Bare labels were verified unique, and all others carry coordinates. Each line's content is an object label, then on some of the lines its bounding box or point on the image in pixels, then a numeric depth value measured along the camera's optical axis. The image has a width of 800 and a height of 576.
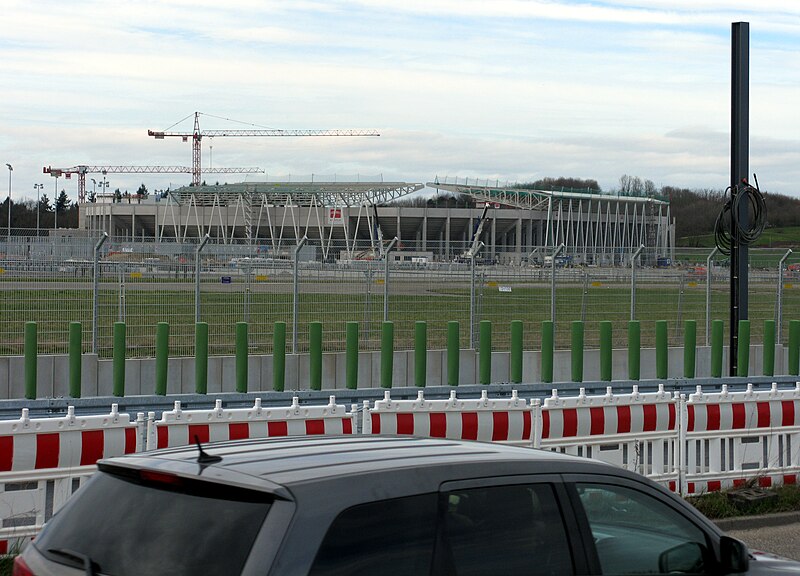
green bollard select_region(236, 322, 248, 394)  16.36
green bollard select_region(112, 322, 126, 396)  15.58
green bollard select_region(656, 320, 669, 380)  18.27
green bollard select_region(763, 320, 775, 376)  18.94
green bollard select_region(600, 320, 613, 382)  17.88
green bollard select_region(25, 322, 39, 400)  15.01
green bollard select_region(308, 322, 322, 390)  15.83
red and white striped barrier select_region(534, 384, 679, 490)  9.79
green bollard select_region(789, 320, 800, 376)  19.19
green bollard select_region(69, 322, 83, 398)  15.14
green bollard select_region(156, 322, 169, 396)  15.78
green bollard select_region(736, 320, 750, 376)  18.22
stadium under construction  100.38
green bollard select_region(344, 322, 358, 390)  16.56
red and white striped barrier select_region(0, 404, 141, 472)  7.47
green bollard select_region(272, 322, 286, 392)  16.44
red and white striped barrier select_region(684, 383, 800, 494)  10.38
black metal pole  16.30
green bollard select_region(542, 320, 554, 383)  17.70
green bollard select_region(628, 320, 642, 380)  18.12
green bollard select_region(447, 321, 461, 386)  17.41
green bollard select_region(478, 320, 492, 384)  17.17
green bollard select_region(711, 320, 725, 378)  18.80
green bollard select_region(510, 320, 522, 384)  17.45
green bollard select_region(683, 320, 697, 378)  18.91
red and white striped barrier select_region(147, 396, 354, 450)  8.24
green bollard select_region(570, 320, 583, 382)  17.72
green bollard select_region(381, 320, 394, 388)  16.89
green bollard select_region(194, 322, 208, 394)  15.78
